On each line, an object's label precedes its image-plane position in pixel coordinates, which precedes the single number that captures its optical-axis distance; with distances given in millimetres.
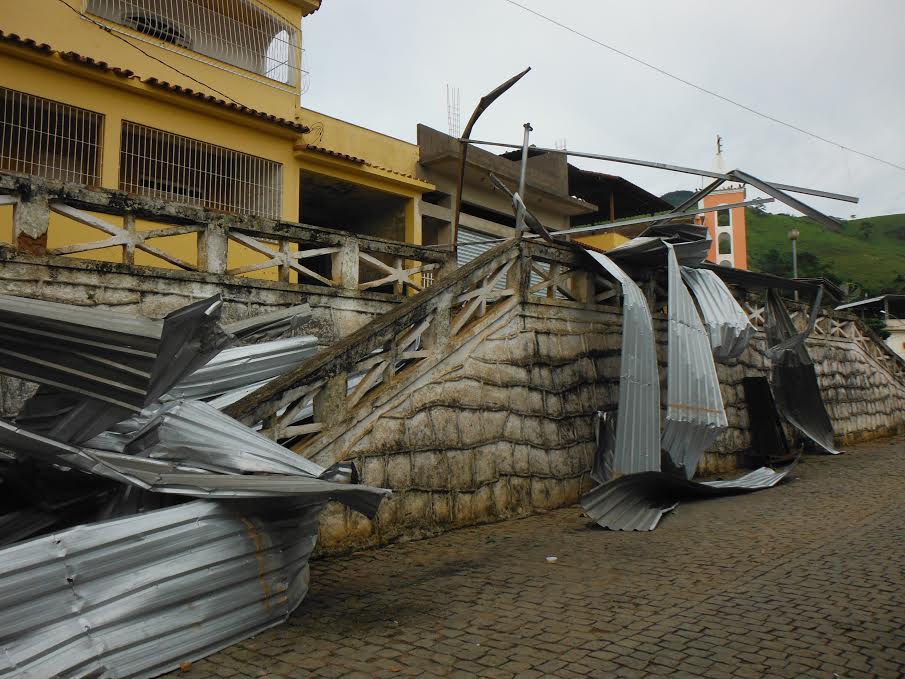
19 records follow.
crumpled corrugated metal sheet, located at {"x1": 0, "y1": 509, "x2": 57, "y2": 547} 3654
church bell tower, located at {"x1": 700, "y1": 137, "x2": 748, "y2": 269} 41312
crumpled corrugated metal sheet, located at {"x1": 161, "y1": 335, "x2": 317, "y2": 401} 5039
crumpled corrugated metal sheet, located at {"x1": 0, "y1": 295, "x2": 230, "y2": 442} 3311
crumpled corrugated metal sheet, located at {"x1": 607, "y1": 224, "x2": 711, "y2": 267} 8805
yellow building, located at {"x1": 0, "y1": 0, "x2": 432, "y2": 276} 9906
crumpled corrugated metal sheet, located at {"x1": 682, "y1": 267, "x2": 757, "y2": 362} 8609
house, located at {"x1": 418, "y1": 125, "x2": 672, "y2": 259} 16031
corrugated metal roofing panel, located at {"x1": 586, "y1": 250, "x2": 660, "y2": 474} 7770
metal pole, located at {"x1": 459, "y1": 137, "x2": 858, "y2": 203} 8219
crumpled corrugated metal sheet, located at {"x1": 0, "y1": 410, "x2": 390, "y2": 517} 3398
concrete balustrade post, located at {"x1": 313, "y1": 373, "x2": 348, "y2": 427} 5910
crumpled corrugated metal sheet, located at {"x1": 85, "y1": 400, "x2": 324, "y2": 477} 3975
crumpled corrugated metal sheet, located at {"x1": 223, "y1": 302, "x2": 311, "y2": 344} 5953
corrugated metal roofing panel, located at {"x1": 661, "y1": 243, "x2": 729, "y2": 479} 7926
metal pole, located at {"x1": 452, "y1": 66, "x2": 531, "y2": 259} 9234
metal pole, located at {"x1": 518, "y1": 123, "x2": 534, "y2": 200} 8957
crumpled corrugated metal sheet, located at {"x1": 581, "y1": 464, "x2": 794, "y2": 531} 6793
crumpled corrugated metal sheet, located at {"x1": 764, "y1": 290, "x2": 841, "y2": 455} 11672
